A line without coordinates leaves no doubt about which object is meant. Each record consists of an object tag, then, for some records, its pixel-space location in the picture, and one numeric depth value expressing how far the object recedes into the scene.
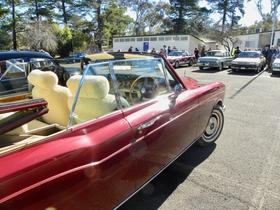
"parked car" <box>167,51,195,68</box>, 19.24
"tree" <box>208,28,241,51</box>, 34.44
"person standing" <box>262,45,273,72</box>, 19.06
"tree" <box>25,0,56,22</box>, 35.31
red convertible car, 1.58
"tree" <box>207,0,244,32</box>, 46.88
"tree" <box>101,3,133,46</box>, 42.16
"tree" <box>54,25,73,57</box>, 30.44
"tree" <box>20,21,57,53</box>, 28.27
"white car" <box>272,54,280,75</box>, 14.98
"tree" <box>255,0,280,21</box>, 43.80
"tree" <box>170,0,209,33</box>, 44.88
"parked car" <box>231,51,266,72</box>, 15.82
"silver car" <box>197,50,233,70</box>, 17.16
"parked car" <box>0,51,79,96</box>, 3.52
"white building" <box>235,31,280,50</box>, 41.61
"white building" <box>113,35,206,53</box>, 30.34
